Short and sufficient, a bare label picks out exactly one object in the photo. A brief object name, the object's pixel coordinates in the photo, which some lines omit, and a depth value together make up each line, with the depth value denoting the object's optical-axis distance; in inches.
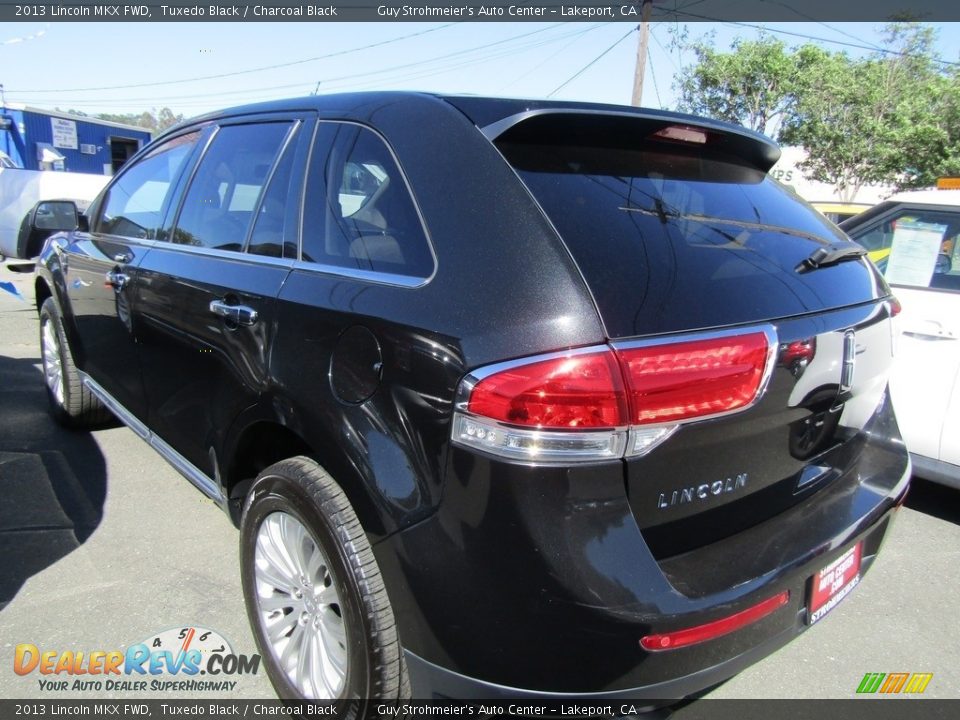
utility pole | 763.4
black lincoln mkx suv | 59.7
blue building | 954.1
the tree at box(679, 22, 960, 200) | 836.0
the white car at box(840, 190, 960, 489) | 136.9
